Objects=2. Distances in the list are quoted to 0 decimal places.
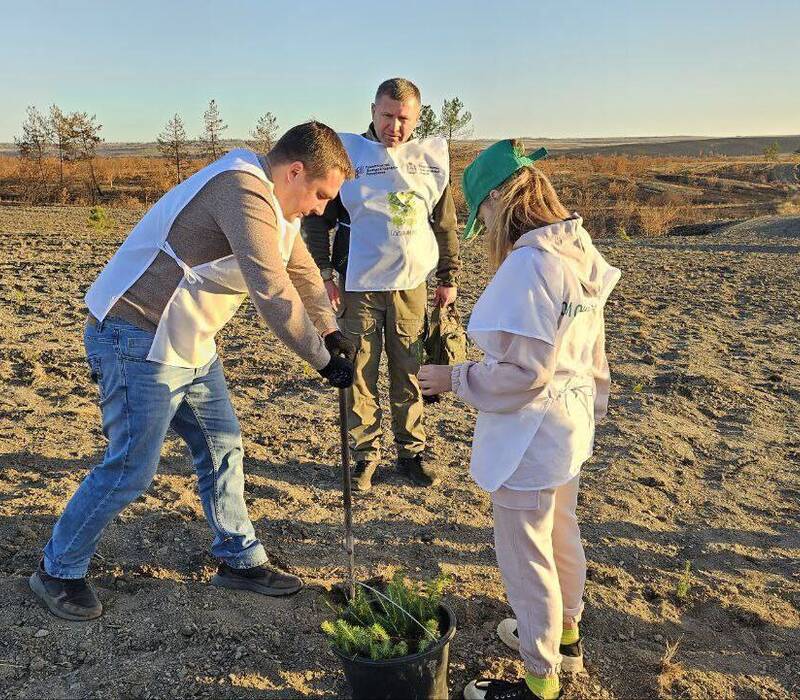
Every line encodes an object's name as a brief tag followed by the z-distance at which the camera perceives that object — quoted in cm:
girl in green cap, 241
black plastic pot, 263
